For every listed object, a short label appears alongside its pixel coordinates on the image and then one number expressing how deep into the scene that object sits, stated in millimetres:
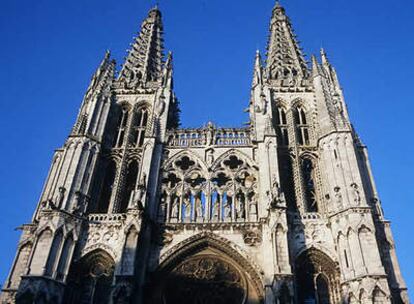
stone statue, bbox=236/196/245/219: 20264
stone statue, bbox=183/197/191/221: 20297
